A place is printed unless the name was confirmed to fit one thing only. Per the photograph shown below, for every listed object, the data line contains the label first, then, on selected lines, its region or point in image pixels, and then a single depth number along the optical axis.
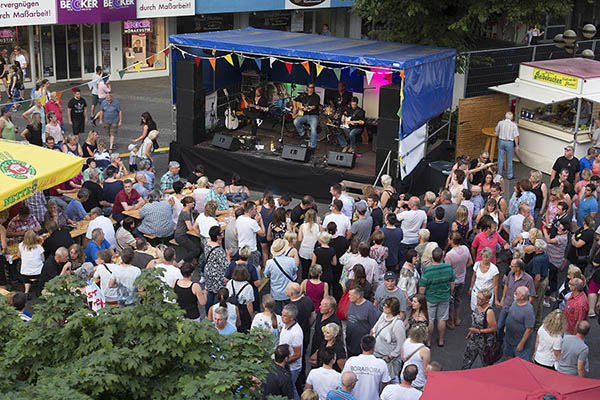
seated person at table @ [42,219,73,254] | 10.90
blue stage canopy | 14.96
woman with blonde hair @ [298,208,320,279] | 10.98
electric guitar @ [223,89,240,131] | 18.84
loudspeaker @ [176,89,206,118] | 16.95
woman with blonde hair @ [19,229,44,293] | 10.57
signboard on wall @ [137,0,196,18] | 25.55
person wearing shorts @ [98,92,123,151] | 18.25
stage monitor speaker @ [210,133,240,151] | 16.89
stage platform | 16.02
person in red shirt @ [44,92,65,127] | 17.03
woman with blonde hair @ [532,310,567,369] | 8.53
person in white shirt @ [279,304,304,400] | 8.27
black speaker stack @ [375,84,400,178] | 15.16
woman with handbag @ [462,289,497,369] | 8.95
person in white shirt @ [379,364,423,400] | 7.32
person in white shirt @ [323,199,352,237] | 11.35
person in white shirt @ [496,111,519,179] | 17.11
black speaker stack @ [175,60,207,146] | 16.77
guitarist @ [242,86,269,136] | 18.25
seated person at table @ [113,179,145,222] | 12.55
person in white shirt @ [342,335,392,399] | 7.73
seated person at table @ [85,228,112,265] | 10.57
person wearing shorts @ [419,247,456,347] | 9.83
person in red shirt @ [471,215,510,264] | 11.04
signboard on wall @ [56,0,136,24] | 23.11
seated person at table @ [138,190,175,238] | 11.86
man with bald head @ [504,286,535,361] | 9.08
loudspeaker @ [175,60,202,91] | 16.67
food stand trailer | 17.28
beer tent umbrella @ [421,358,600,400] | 6.54
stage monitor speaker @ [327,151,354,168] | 16.05
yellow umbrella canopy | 10.42
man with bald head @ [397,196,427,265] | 11.58
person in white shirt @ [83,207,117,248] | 11.10
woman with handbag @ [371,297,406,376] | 8.48
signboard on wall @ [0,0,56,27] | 21.84
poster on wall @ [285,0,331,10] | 29.58
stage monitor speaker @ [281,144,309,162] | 16.31
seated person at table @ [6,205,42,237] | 11.52
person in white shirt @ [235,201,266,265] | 11.09
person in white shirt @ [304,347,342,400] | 7.57
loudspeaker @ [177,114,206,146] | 17.12
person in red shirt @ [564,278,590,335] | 9.50
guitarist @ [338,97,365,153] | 17.23
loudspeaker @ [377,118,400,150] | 15.27
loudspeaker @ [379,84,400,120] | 15.12
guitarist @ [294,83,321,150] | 17.64
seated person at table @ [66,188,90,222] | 12.43
